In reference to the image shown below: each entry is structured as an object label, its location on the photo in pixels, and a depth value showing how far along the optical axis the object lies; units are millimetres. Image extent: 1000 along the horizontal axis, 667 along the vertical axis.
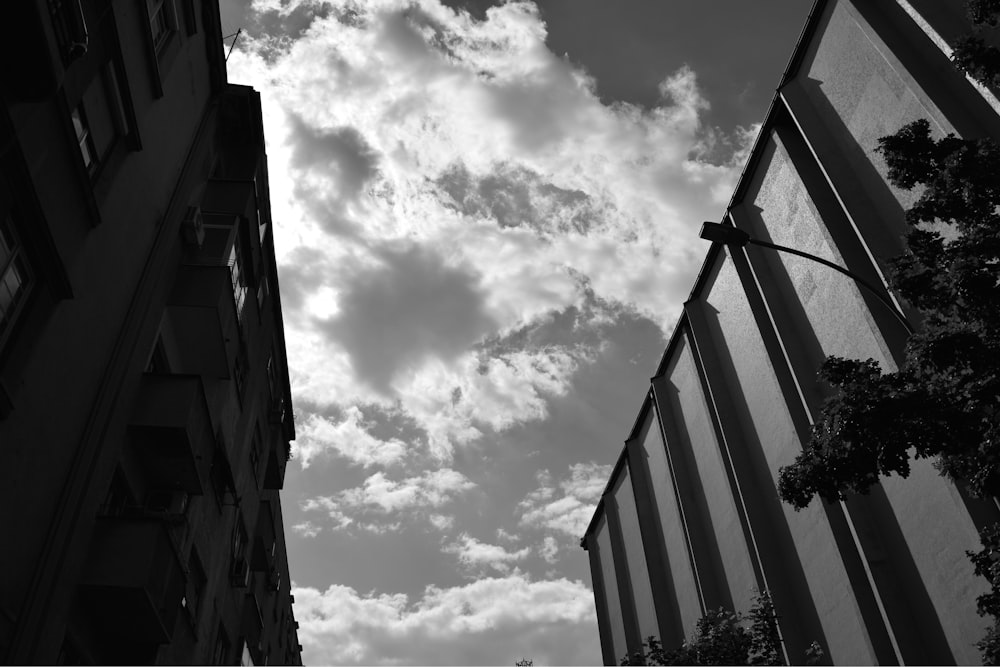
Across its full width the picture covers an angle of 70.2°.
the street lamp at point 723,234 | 13555
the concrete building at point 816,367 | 16406
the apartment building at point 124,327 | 10117
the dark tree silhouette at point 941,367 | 9281
